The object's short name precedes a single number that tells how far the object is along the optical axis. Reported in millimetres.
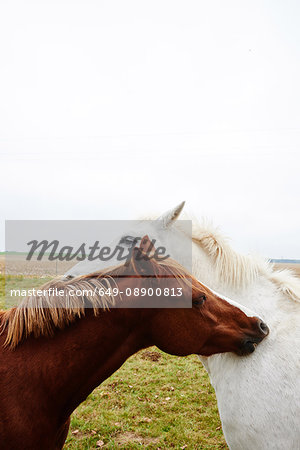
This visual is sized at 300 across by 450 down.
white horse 2225
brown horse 2006
